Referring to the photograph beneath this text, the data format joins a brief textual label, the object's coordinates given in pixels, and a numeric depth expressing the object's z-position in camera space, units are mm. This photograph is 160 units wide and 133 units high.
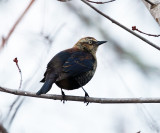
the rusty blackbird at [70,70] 7508
